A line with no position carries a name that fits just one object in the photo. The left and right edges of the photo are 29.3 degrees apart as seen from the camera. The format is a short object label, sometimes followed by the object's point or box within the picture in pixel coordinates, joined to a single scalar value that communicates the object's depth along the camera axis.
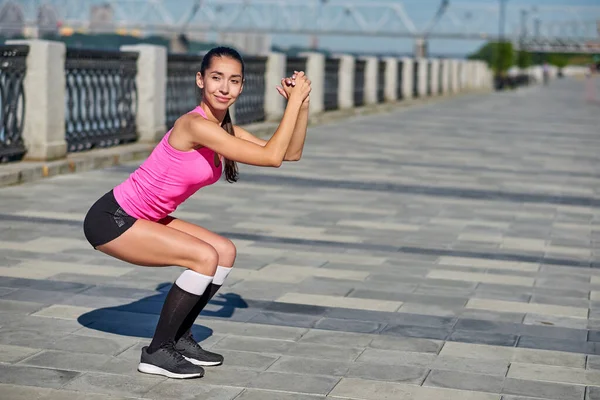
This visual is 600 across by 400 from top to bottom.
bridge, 142.50
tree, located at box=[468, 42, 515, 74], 108.74
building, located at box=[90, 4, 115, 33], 160.51
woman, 4.73
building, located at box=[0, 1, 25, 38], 110.44
